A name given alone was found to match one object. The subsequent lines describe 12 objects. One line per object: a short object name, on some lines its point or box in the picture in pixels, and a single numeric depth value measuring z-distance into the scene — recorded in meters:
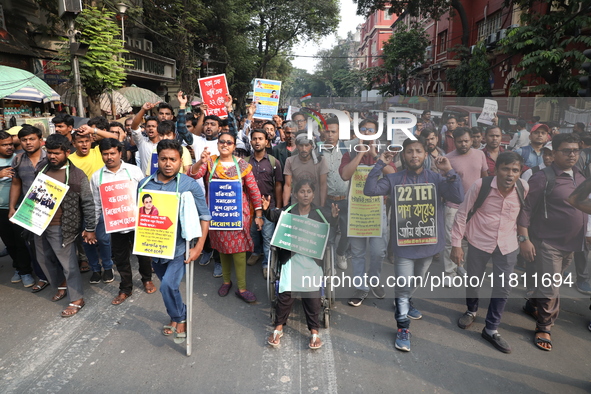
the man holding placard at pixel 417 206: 3.57
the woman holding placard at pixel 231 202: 4.17
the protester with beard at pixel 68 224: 4.04
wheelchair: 3.75
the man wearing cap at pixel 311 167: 3.80
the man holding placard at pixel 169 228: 3.32
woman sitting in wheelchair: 3.48
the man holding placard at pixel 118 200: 4.04
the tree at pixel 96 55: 9.13
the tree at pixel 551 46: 9.43
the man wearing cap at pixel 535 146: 3.88
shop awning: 8.84
